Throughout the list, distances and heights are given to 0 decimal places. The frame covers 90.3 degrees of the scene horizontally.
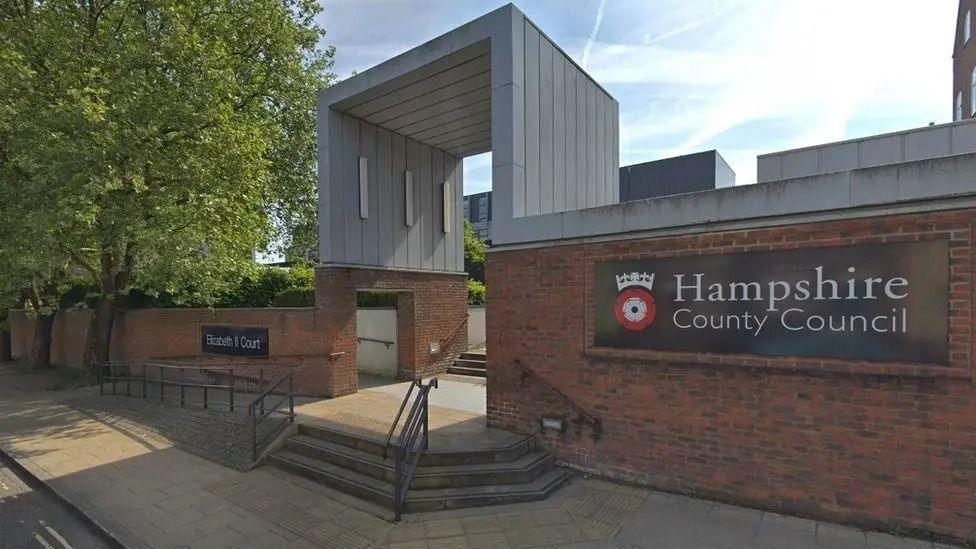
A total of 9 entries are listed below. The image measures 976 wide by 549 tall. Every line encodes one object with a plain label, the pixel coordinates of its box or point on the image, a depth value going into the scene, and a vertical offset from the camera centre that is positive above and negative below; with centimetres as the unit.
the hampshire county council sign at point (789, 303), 414 -27
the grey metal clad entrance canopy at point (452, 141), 648 +237
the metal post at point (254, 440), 645 -218
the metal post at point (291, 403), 696 -182
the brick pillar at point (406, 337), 1037 -130
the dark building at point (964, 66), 2119 +958
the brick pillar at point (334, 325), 882 -88
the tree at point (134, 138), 836 +261
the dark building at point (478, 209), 6775 +961
